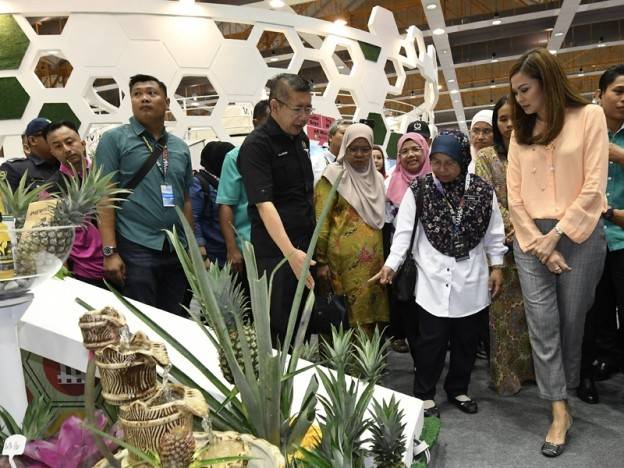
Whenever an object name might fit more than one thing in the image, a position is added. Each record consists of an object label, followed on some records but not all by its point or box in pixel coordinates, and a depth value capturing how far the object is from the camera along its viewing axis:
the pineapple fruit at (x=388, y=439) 1.07
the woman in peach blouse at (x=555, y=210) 2.04
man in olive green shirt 2.39
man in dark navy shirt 2.16
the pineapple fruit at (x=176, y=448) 0.69
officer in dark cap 2.77
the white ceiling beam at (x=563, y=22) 9.89
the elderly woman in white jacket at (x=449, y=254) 2.50
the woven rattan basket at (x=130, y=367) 0.71
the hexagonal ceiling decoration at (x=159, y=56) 5.43
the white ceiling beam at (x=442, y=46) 9.65
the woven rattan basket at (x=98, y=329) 0.74
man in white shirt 3.56
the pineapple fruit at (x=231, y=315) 0.97
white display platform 1.19
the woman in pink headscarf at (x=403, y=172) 3.10
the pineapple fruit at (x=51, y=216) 0.91
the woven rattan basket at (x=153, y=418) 0.70
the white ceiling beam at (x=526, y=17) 9.99
